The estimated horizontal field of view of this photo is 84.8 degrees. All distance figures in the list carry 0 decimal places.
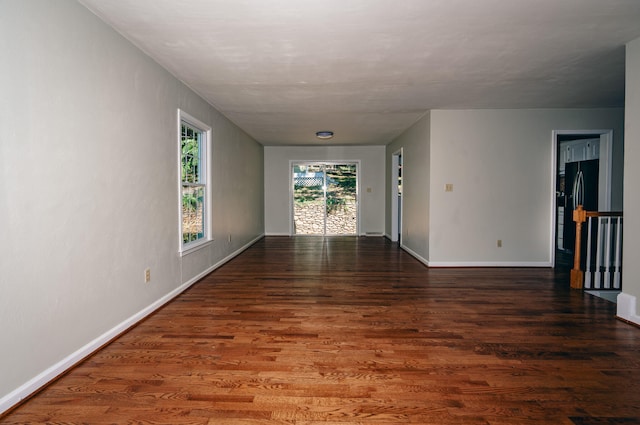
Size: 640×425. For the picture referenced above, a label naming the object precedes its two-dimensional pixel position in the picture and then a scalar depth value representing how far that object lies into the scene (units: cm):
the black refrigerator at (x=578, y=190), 588
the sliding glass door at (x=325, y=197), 915
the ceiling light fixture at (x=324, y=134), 701
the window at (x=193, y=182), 408
